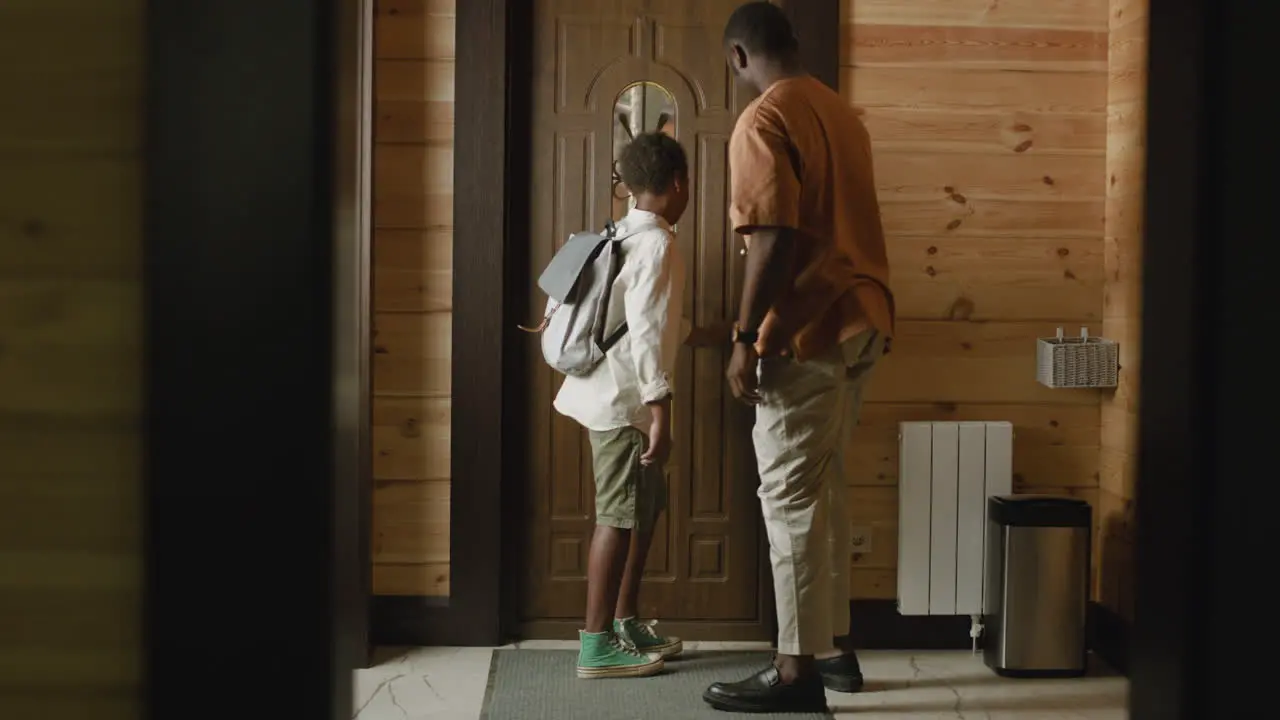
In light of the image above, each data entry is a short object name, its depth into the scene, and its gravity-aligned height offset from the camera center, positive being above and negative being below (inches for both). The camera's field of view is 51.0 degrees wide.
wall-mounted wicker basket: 142.3 -5.1
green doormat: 124.9 -37.5
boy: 127.6 -8.4
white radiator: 141.6 -20.6
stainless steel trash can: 134.4 -27.2
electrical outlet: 145.7 -24.7
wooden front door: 148.0 +7.5
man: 116.1 +0.7
